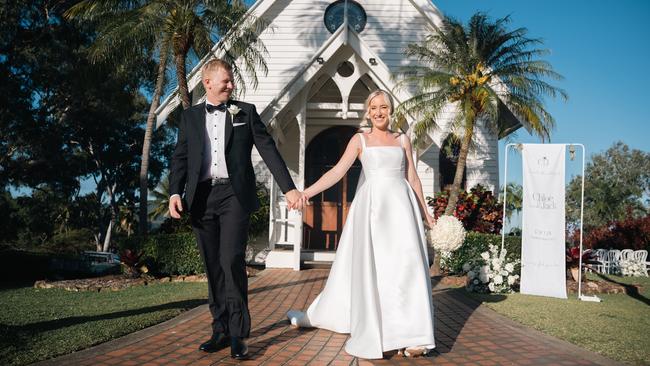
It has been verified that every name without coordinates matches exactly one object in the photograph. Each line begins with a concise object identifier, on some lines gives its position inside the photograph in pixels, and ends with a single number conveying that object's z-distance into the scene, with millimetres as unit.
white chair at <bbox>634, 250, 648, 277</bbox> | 15856
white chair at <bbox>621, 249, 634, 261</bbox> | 16109
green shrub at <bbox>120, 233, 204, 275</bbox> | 10867
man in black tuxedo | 4020
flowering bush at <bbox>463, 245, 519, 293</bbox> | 8500
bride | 4188
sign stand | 8438
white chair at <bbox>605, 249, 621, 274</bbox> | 15823
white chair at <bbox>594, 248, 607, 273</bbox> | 15790
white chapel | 12484
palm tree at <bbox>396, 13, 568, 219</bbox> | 11812
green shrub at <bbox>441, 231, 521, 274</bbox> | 11617
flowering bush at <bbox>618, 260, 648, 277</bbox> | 15516
